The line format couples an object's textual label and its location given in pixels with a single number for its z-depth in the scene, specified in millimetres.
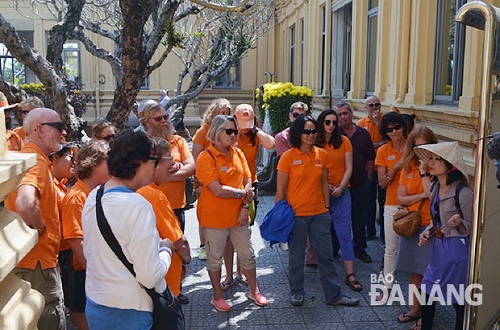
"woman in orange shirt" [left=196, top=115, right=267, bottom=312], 5176
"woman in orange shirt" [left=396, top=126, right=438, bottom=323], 4846
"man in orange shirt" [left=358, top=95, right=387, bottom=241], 7285
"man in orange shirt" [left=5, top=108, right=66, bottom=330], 3502
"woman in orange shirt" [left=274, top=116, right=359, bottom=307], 5383
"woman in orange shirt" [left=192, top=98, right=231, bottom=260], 6090
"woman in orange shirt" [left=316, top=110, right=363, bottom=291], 5953
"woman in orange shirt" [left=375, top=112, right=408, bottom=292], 5438
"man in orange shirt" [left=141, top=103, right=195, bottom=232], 5340
